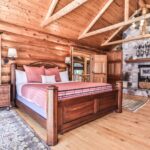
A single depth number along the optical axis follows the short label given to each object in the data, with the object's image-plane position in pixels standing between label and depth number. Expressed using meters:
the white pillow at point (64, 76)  4.62
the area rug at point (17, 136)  1.89
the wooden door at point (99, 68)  6.91
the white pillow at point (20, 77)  3.78
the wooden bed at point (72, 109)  1.98
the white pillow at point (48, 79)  3.88
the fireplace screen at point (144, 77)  5.87
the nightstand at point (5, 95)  3.44
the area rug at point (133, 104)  3.96
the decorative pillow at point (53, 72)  4.22
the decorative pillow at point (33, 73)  3.77
